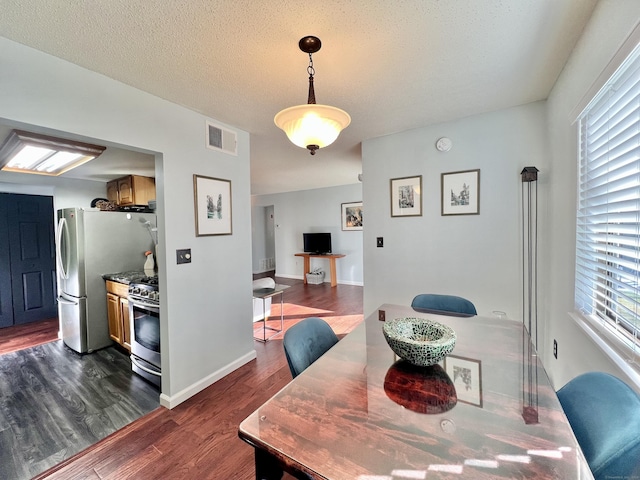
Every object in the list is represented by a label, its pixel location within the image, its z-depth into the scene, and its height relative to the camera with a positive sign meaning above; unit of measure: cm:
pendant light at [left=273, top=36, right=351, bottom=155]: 118 +53
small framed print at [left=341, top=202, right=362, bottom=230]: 603 +38
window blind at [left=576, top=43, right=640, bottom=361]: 105 +10
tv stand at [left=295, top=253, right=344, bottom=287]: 604 -71
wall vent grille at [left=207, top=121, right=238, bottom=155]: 230 +87
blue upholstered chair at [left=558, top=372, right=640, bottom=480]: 65 -56
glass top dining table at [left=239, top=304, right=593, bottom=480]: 62 -56
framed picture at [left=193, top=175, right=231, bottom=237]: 221 +26
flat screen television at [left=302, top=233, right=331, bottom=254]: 634 -26
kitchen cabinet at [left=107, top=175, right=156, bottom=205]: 348 +63
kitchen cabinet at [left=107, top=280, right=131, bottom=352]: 276 -84
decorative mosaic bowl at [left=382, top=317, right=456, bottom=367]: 103 -48
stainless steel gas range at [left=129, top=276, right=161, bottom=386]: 225 -82
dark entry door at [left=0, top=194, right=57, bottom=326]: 373 -25
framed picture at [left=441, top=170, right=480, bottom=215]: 241 +35
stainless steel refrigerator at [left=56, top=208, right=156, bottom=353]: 286 -31
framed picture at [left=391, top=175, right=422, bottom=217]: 266 +36
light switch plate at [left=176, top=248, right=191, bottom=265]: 206 -16
